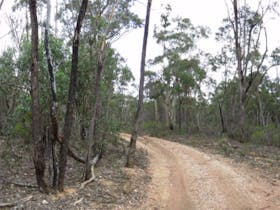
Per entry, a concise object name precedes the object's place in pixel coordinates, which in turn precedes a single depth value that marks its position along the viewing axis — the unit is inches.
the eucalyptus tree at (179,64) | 832.4
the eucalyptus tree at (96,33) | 284.2
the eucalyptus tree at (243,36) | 598.2
